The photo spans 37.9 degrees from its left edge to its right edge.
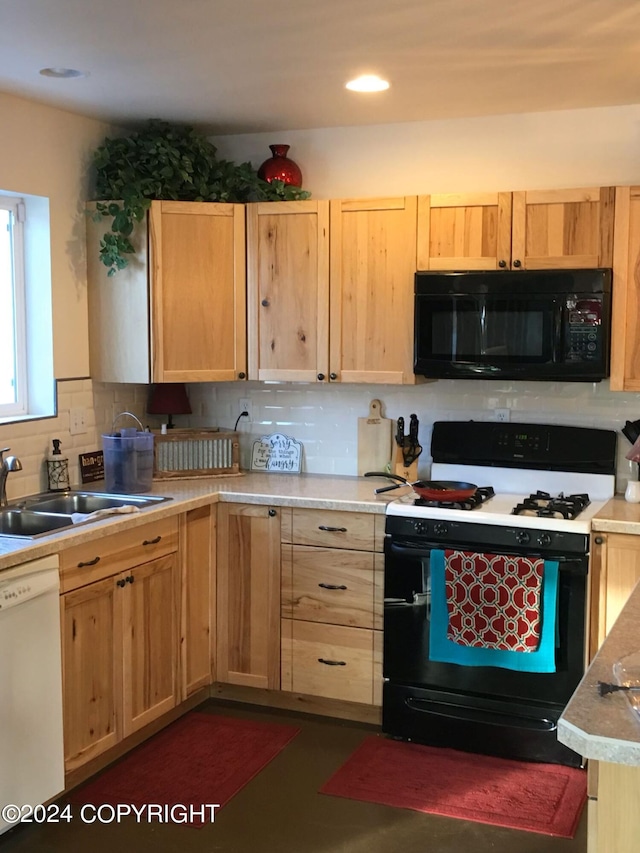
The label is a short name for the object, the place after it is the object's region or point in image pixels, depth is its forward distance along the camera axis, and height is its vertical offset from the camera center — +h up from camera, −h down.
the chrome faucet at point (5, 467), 3.40 -0.43
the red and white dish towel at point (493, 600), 3.33 -0.90
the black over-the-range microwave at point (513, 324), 3.54 +0.10
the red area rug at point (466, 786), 3.06 -1.51
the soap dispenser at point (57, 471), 3.83 -0.50
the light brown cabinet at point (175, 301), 3.98 +0.21
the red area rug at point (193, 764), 3.16 -1.50
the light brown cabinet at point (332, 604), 3.68 -1.02
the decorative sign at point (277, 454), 4.40 -0.49
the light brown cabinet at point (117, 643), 3.12 -1.06
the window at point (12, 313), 3.85 +0.15
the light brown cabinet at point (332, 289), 3.87 +0.26
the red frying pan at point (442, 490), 3.63 -0.55
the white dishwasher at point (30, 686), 2.78 -1.04
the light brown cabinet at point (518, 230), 3.56 +0.48
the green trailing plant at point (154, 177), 3.92 +0.74
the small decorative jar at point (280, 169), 4.14 +0.81
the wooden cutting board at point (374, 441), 4.22 -0.41
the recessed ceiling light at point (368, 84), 3.36 +0.98
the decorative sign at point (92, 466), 4.07 -0.51
